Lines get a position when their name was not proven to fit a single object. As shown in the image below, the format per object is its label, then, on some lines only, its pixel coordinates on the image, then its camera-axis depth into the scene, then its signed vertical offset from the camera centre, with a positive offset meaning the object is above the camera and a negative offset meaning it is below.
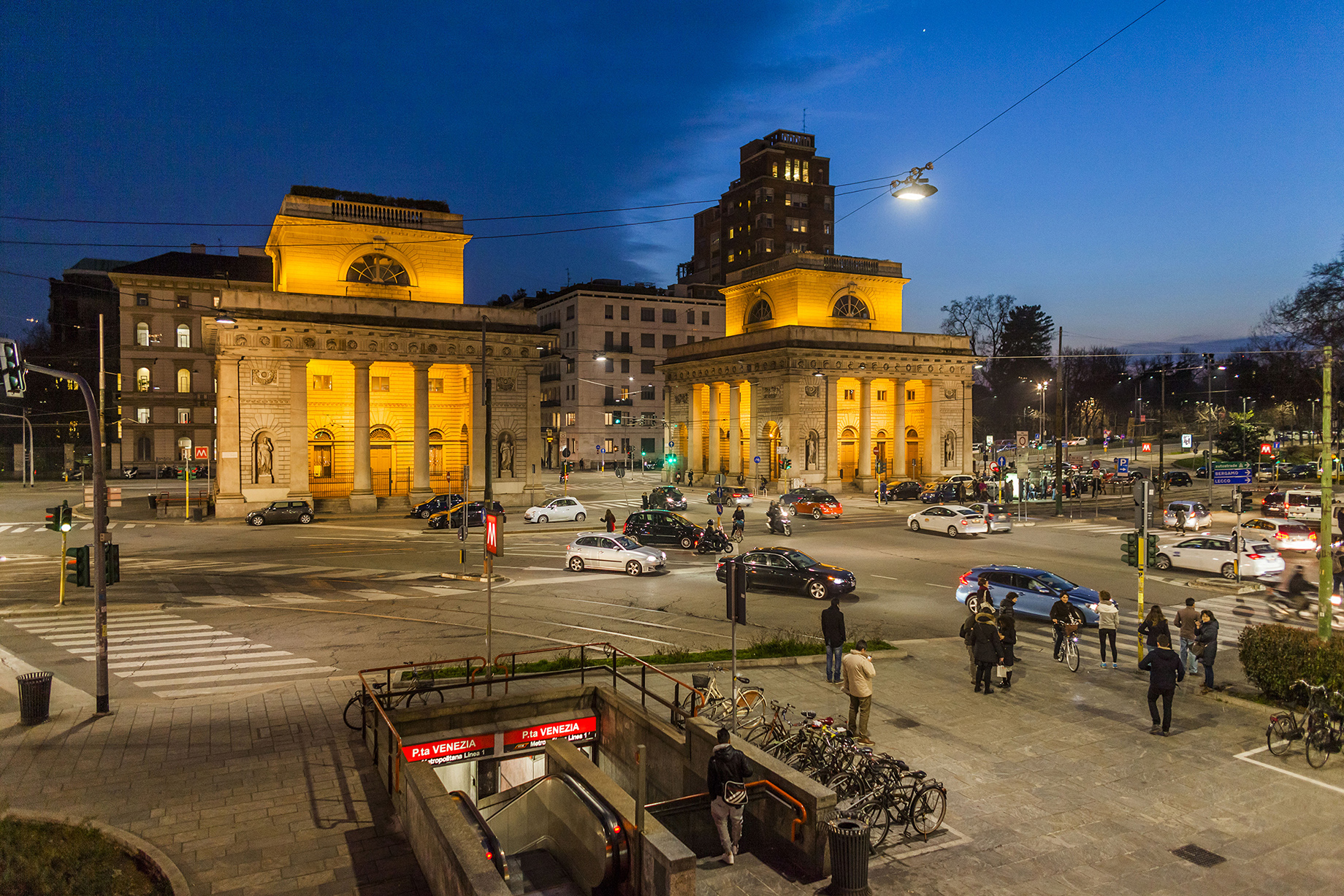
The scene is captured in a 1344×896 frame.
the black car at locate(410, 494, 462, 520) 44.75 -3.12
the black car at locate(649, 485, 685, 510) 48.34 -3.18
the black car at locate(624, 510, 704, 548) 35.59 -3.69
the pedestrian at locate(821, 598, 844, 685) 14.92 -3.56
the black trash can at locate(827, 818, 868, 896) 7.92 -4.13
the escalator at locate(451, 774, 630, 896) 9.49 -5.58
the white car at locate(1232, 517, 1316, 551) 31.73 -3.87
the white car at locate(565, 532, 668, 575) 28.87 -3.89
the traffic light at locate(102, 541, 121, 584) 14.70 -2.06
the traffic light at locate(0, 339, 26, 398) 12.95 +1.36
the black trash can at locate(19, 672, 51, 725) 12.77 -3.92
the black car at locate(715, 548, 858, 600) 24.70 -4.07
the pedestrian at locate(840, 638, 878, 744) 12.01 -3.65
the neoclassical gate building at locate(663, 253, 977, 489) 61.09 +5.42
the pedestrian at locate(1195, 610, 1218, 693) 14.66 -3.72
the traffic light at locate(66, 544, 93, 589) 15.09 -2.21
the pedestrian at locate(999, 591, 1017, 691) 14.79 -3.66
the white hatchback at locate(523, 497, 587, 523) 44.25 -3.51
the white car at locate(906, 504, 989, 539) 38.78 -3.75
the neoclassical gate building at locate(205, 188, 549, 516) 46.06 +5.15
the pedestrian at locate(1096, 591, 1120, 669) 16.67 -3.74
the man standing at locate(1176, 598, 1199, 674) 15.55 -3.64
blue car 20.84 -3.89
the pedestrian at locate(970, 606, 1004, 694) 14.30 -3.60
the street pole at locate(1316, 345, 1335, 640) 14.84 -1.66
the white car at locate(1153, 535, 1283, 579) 27.19 -4.05
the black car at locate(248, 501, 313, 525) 43.25 -3.40
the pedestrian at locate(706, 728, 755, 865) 8.93 -3.89
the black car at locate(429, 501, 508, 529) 41.57 -3.68
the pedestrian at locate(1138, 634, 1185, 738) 12.30 -3.64
